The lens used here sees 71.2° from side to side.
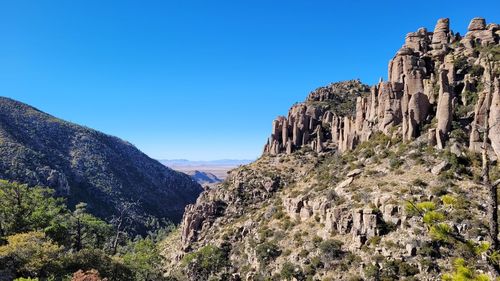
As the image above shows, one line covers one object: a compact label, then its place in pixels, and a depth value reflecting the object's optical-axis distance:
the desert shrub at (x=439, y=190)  38.56
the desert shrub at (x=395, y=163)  46.46
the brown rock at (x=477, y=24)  62.19
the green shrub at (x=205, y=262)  56.69
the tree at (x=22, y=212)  41.50
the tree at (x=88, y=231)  49.84
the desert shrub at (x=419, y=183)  41.04
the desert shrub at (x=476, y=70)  50.47
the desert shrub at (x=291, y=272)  43.46
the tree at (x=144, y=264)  46.19
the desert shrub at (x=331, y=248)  42.23
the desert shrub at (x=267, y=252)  50.06
